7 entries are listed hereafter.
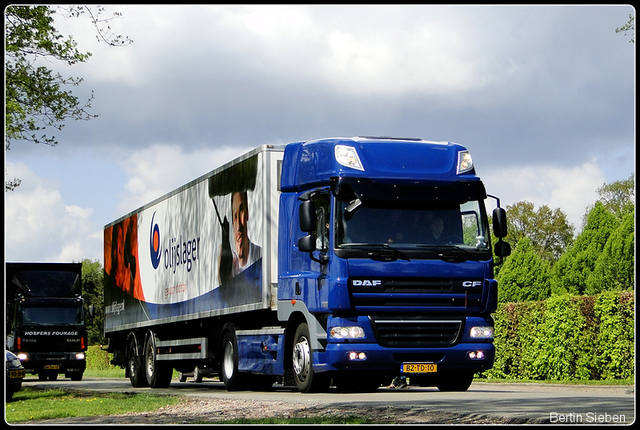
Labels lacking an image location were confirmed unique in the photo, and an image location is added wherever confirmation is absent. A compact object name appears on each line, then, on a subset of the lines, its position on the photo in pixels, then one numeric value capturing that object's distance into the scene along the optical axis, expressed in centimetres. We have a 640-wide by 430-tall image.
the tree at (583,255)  4586
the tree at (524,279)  4416
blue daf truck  1435
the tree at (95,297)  8475
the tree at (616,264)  4253
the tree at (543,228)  7588
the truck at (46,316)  3322
